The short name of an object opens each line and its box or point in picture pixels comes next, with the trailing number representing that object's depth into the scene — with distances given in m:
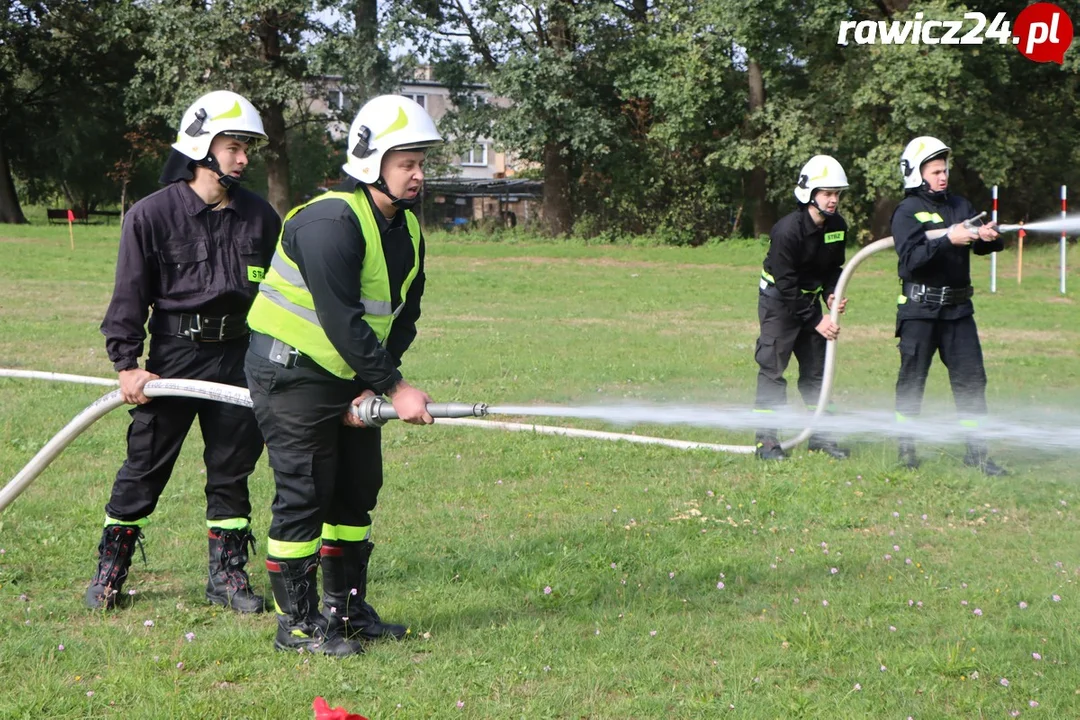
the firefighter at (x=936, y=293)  8.40
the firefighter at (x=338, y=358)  4.59
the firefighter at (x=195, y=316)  5.45
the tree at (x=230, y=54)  38.28
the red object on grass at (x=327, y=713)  2.75
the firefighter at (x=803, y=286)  8.83
